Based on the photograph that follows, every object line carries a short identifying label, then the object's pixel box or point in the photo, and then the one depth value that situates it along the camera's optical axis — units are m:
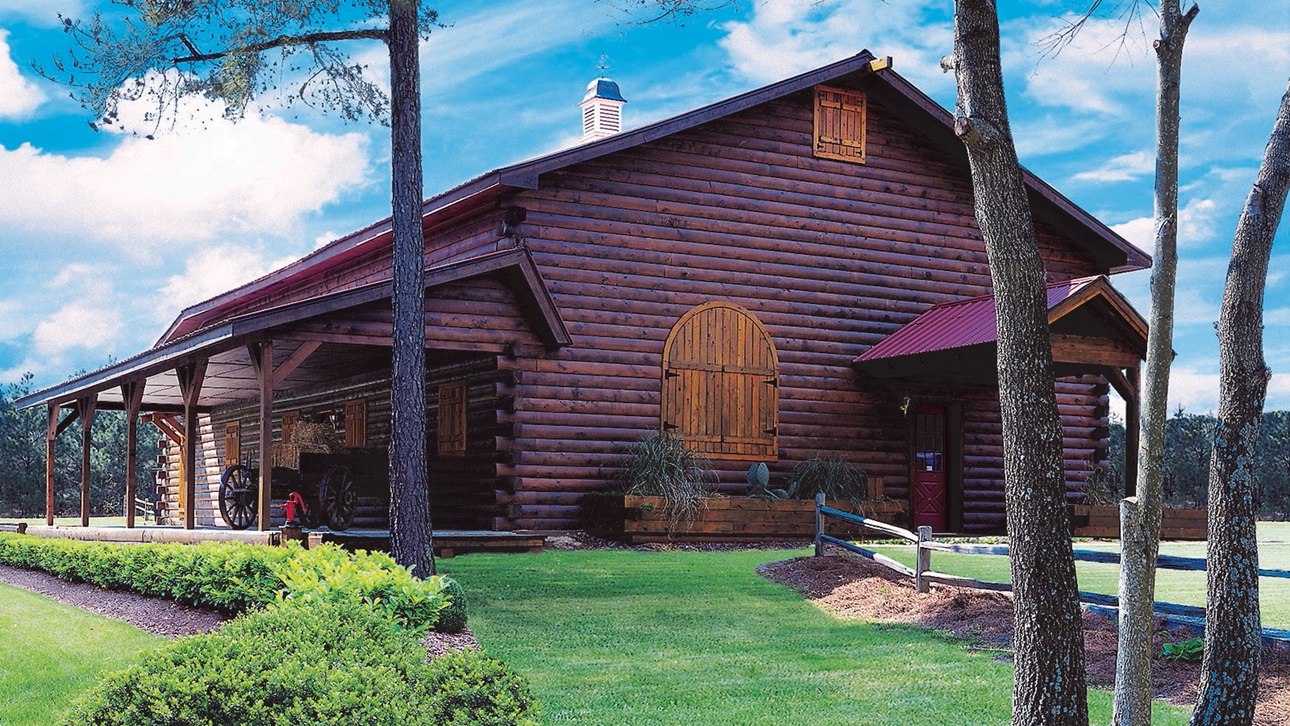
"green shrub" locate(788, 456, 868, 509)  19.02
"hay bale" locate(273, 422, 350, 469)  18.00
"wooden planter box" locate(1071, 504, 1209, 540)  20.30
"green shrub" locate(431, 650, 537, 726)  5.27
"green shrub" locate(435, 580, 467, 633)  9.68
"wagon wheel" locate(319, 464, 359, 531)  16.53
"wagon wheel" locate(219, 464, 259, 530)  18.36
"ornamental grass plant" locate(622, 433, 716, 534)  17.31
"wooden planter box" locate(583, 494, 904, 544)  16.95
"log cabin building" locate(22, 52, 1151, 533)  17.45
